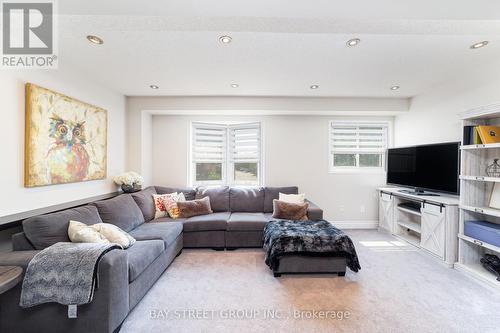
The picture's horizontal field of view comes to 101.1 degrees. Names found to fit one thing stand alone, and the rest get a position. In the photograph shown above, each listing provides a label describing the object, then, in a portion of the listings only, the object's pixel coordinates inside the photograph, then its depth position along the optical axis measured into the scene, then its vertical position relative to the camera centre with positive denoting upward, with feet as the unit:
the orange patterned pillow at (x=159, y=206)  11.26 -2.37
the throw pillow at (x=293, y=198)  11.91 -1.95
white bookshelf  8.38 -1.01
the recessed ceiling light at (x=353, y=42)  6.74 +4.12
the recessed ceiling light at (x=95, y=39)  6.64 +4.05
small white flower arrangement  11.20 -0.99
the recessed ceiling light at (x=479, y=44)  6.93 +4.20
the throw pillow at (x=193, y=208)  11.26 -2.44
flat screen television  9.41 -0.05
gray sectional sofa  5.01 -2.95
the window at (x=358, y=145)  14.21 +1.40
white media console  8.80 -2.75
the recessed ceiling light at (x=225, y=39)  6.63 +4.08
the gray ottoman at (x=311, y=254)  7.98 -3.50
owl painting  6.90 +0.91
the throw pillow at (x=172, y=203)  11.25 -2.22
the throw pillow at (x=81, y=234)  6.11 -2.15
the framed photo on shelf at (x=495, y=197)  8.04 -1.20
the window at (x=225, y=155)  14.38 +0.65
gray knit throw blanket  4.79 -2.80
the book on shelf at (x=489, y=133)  7.82 +1.30
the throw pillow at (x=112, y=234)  6.81 -2.40
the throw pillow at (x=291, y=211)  11.00 -2.49
